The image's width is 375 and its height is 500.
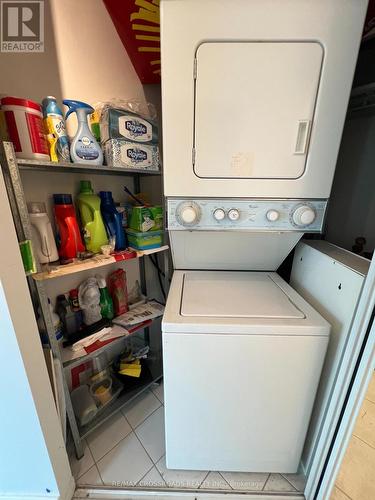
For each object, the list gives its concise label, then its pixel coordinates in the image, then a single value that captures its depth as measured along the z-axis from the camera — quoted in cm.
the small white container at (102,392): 174
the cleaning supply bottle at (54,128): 116
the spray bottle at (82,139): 126
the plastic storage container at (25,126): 101
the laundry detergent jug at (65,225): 137
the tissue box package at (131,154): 140
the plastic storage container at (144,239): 164
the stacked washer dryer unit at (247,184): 102
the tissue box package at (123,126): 138
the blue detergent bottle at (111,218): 161
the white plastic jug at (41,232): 123
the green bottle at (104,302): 174
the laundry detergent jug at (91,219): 148
